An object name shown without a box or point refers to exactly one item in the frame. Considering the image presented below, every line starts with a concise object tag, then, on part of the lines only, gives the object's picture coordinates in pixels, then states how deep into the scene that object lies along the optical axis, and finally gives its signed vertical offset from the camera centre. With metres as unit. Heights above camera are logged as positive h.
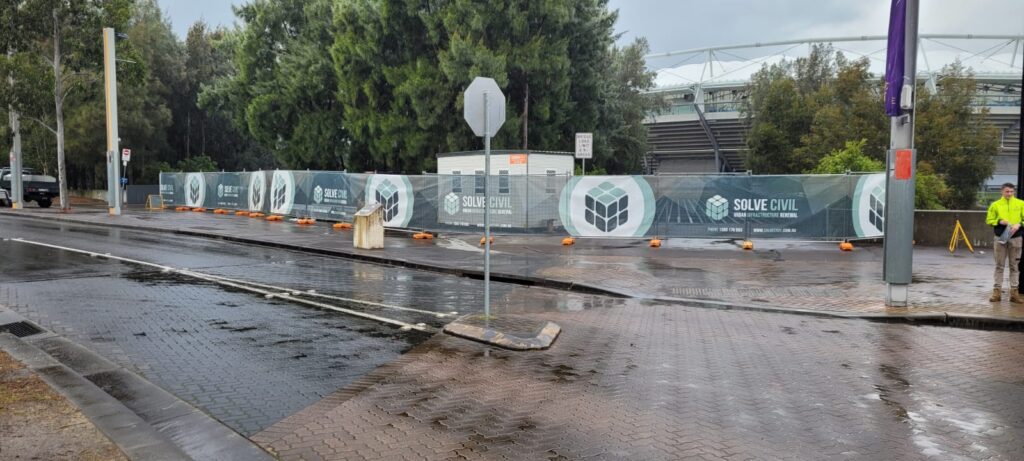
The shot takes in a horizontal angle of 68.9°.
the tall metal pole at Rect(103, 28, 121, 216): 30.95 +2.75
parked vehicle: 39.59 +0.34
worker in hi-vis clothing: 10.67 -0.43
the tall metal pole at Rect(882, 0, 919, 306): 9.98 +0.10
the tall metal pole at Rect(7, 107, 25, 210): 35.75 +1.26
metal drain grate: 8.09 -1.50
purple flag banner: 10.02 +1.94
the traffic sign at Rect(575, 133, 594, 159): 20.95 +1.46
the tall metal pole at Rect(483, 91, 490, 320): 8.74 -0.03
